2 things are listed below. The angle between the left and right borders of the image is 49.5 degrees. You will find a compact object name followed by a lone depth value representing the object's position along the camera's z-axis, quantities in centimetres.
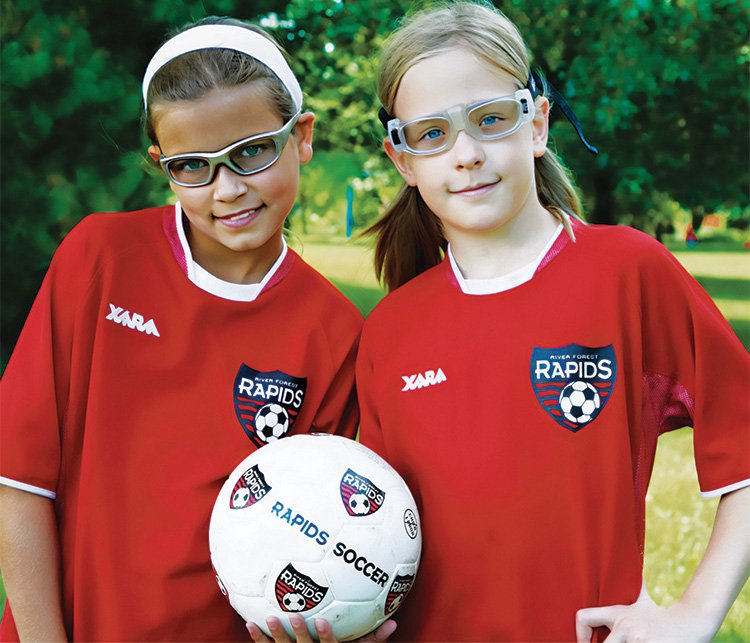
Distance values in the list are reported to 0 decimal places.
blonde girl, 252
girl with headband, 266
